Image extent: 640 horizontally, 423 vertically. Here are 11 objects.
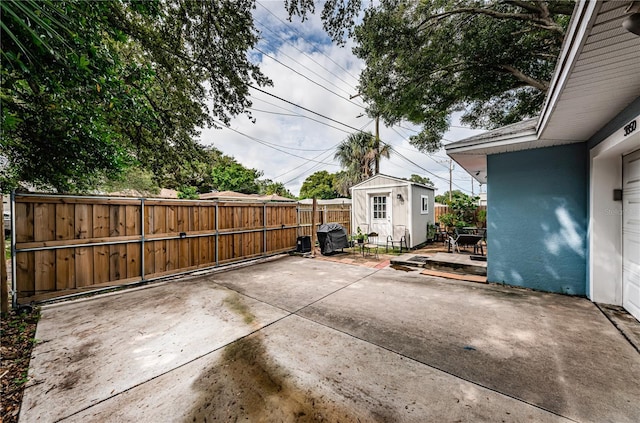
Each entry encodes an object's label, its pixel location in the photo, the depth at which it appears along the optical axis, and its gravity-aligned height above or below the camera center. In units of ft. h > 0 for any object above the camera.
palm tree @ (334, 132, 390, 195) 55.31 +13.46
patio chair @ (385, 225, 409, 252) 28.50 -3.48
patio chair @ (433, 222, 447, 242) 33.83 -4.05
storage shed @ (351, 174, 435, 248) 29.04 +0.21
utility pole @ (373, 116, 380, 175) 46.96 +13.98
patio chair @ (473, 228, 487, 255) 27.08 -2.81
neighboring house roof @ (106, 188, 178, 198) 39.79 +4.01
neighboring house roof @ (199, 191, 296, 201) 48.23 +3.38
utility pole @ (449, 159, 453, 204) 73.50 +11.31
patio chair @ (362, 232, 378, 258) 29.06 -4.89
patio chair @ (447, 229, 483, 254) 20.11 -2.92
